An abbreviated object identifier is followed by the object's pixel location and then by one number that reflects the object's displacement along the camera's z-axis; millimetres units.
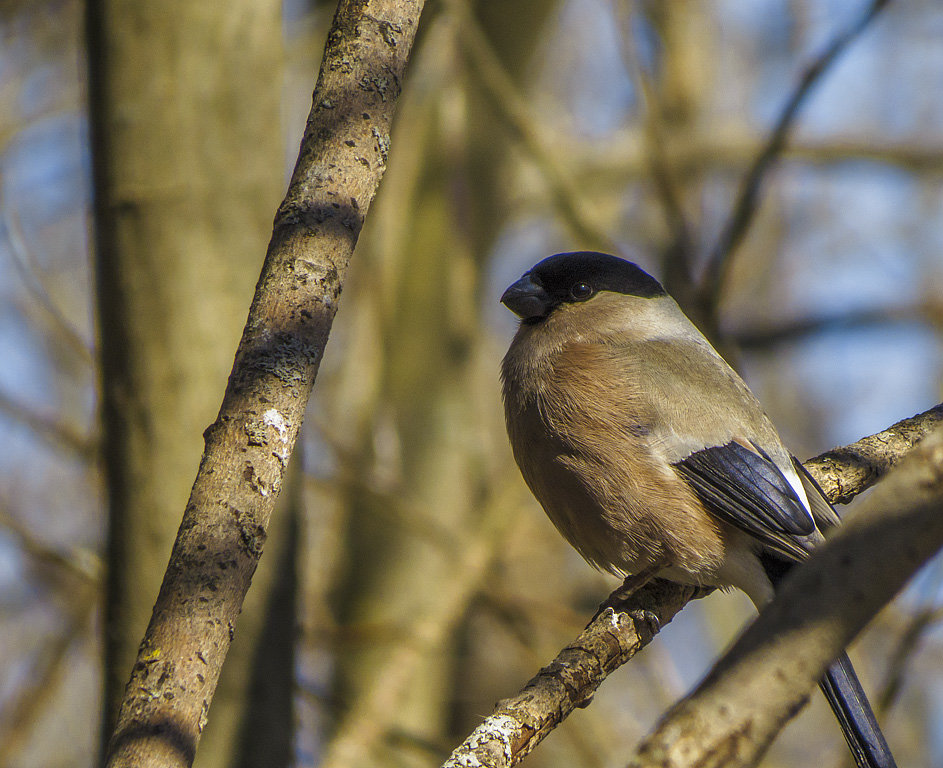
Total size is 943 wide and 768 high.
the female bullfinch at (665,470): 6199
